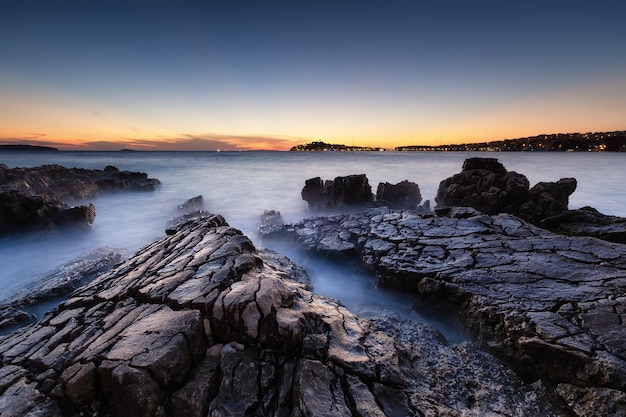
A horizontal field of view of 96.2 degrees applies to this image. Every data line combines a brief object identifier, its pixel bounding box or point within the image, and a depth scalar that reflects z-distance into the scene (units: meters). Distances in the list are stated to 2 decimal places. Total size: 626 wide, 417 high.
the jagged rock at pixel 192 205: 16.53
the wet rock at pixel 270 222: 10.63
